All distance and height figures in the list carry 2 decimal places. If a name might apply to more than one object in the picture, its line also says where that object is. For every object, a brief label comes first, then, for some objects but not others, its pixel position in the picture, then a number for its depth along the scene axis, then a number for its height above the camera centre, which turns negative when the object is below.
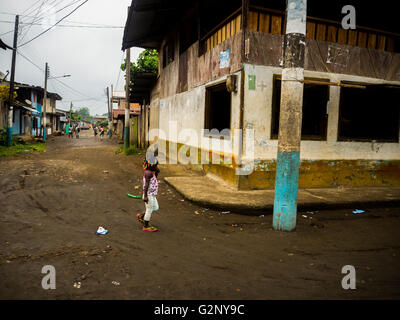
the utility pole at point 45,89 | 27.47 +3.96
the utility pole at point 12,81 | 18.05 +3.01
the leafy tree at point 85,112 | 137.88 +10.85
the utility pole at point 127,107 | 16.86 +1.58
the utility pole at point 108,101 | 46.03 +5.16
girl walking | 4.59 -0.87
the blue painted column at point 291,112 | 4.41 +0.41
